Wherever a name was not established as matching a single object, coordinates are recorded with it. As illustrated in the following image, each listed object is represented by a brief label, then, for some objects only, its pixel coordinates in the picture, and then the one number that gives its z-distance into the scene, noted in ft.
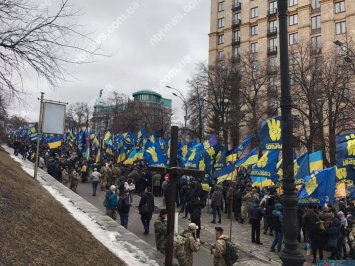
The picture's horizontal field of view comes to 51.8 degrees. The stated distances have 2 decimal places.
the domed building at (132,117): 185.37
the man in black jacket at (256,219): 41.16
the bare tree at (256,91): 116.47
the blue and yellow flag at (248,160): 55.26
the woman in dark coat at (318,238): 35.40
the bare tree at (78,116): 239.30
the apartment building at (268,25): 156.35
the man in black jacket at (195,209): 41.32
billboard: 53.42
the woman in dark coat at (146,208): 41.39
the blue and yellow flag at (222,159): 62.13
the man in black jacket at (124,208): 41.04
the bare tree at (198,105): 137.58
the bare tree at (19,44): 22.89
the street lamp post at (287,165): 18.21
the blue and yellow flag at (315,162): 43.14
